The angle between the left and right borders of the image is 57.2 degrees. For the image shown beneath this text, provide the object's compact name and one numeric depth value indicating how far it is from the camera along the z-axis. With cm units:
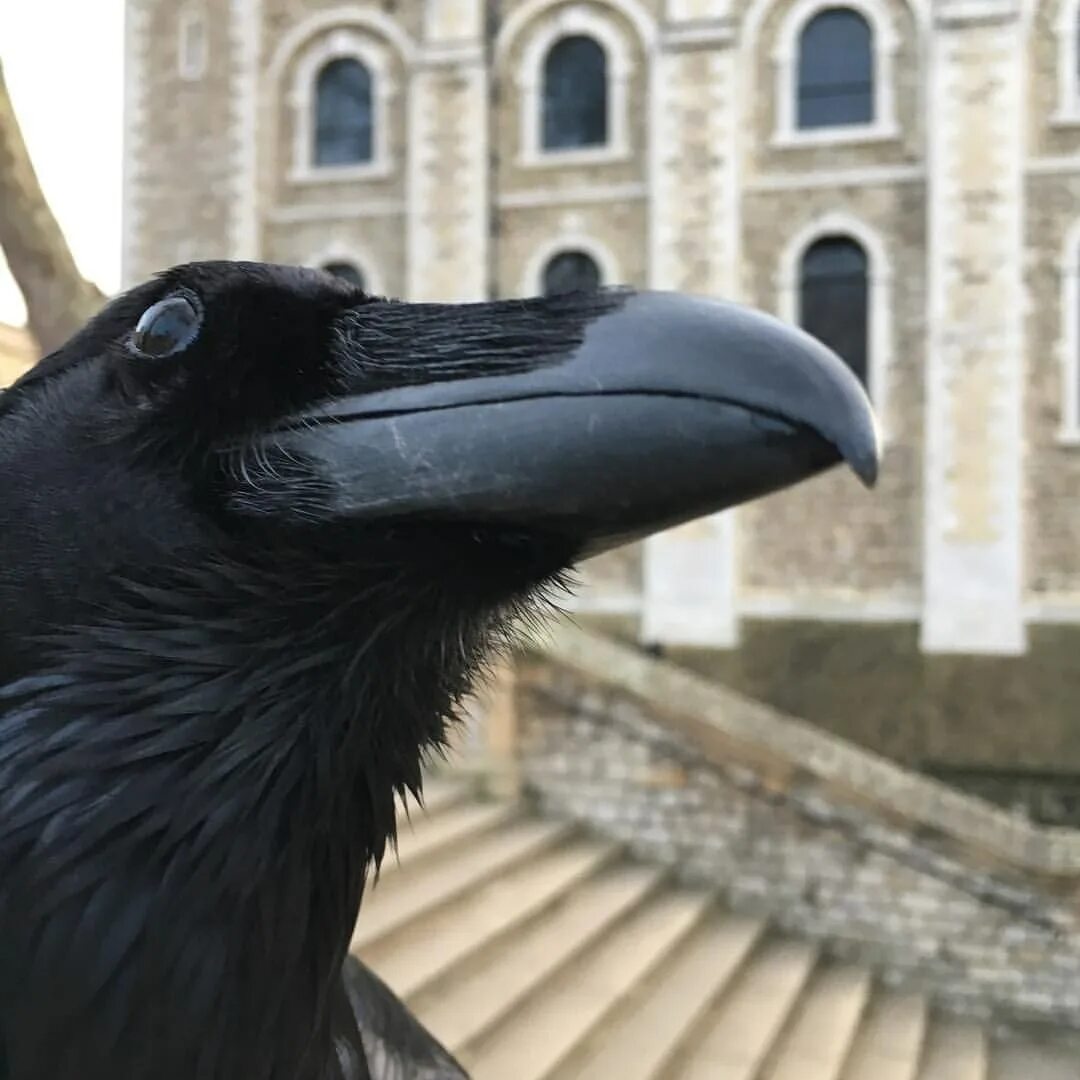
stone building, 828
